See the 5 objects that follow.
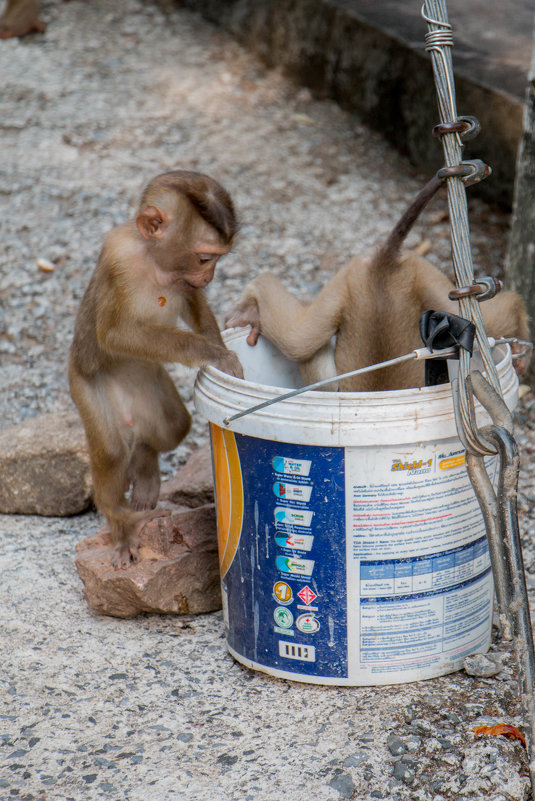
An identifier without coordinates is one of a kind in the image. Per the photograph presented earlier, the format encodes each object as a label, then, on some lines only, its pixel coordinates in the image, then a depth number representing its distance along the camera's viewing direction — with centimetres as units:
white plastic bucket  419
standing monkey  494
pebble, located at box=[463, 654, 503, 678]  465
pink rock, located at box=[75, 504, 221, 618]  511
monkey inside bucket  545
